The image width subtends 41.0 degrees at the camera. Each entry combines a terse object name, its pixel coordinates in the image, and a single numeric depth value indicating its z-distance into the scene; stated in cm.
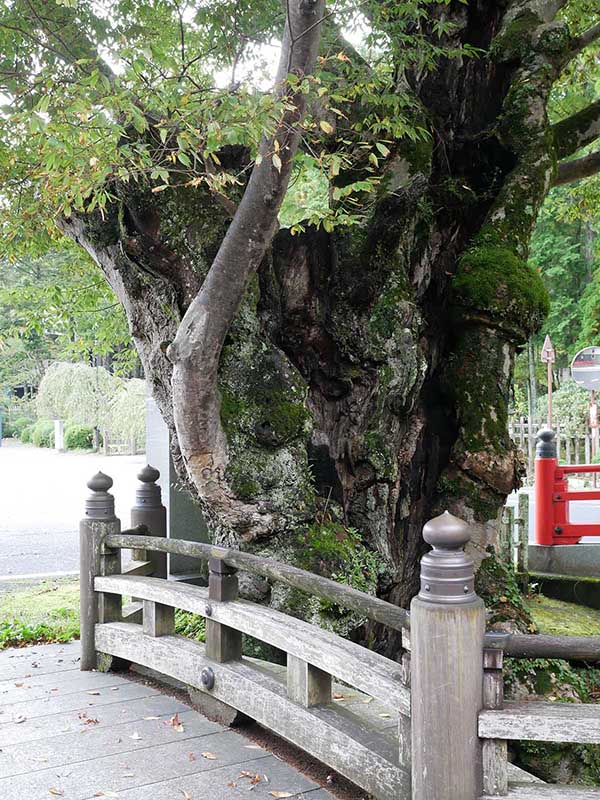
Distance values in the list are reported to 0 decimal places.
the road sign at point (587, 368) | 1456
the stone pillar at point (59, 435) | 3694
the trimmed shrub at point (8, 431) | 4693
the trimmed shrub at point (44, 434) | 3975
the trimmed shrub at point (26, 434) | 4306
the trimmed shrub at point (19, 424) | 4622
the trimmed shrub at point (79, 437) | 3666
